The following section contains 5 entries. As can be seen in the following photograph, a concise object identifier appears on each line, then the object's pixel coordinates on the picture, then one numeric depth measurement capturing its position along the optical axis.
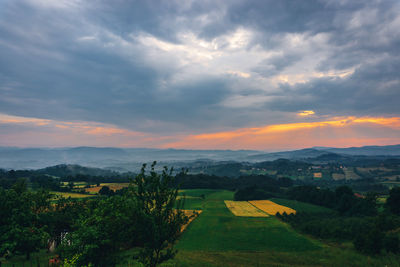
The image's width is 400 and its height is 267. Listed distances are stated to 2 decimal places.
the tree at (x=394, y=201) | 67.56
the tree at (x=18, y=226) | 19.97
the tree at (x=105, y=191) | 100.36
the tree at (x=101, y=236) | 16.05
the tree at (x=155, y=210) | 14.08
